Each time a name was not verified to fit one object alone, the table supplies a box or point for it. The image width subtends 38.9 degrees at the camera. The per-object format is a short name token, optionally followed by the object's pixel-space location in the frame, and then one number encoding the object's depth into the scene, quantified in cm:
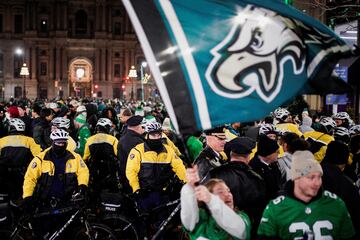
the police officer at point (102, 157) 973
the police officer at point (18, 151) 906
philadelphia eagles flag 361
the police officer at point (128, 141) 872
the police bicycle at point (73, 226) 680
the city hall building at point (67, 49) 8362
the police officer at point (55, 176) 679
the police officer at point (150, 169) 716
